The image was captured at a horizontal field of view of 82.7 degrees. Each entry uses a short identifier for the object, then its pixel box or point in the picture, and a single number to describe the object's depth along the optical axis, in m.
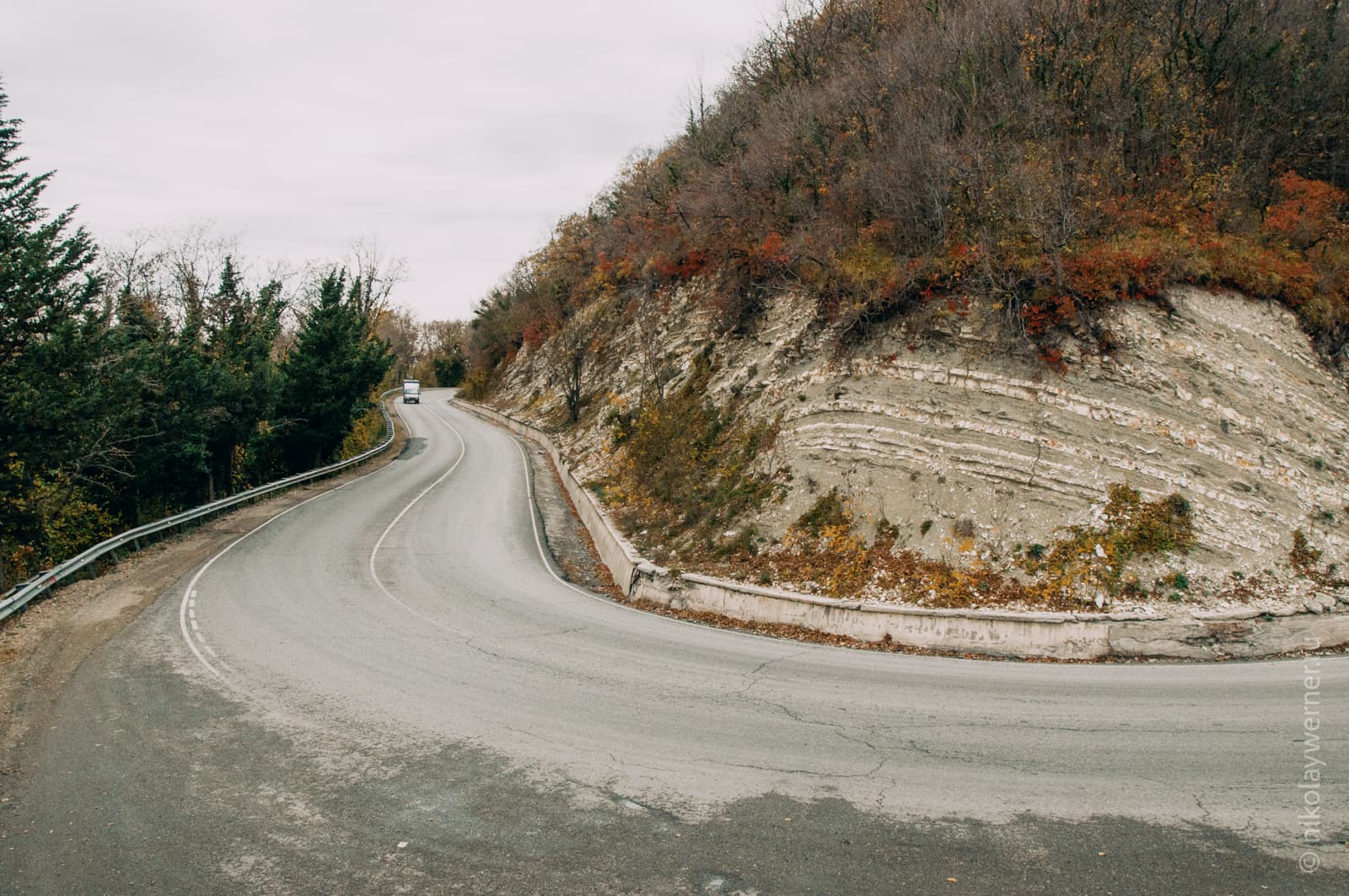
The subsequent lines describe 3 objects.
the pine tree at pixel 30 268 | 18.44
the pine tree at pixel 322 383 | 35.94
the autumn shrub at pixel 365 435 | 44.84
